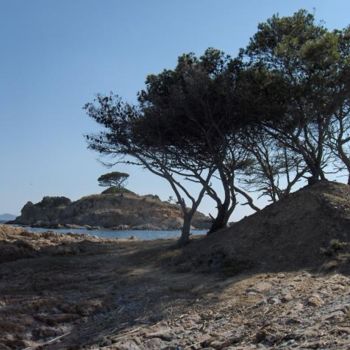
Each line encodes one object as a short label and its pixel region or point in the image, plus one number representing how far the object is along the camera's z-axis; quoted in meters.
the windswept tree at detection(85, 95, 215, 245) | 19.75
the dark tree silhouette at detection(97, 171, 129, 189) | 78.56
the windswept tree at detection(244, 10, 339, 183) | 18.16
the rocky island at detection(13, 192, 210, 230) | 82.12
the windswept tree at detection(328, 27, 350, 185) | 18.62
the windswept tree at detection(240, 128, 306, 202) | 21.36
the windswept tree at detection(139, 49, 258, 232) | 18.66
